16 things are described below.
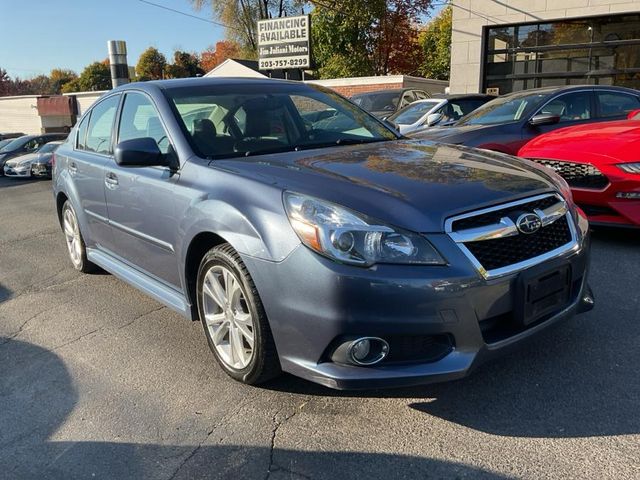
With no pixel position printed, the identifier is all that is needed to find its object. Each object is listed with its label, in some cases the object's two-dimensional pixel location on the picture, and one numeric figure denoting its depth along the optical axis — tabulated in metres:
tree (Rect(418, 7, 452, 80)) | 33.81
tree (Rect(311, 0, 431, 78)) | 27.98
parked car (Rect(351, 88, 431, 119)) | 14.35
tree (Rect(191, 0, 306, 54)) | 41.31
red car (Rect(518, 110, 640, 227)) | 4.78
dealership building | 15.85
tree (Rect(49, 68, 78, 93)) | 82.88
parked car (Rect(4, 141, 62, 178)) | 16.77
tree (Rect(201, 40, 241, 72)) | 55.96
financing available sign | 19.48
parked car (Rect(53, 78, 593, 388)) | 2.42
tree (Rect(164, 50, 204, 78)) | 64.38
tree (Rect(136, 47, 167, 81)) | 66.62
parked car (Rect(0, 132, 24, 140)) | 28.80
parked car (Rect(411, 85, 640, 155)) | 6.64
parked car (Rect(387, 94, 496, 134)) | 10.75
